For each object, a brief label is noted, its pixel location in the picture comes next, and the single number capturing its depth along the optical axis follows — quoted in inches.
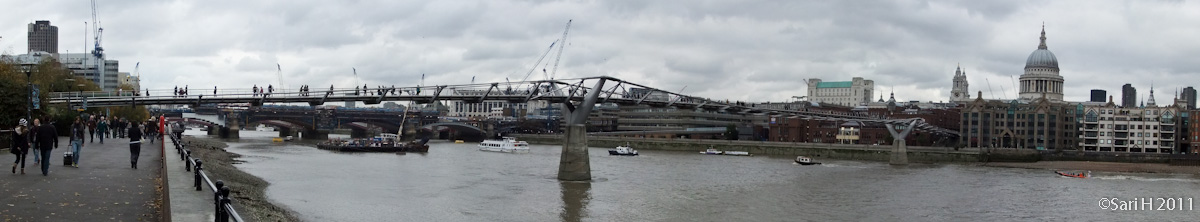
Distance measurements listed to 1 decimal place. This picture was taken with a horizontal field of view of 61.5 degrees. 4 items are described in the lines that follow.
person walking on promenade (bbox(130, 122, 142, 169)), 1096.8
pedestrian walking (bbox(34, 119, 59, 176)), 885.2
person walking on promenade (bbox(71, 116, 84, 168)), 1042.3
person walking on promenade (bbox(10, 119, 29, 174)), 893.2
